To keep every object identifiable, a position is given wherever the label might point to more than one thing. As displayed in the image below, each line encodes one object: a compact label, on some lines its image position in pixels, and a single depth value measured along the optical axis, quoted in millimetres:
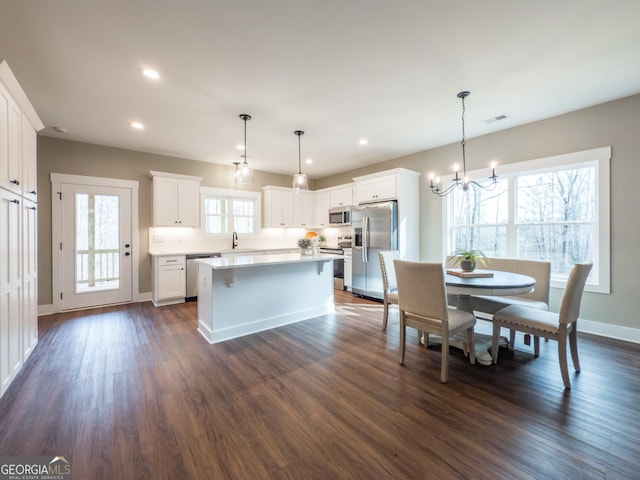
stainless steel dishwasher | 5000
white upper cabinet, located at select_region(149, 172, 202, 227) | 4988
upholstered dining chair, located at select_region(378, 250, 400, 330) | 3467
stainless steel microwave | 6008
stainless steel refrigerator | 4897
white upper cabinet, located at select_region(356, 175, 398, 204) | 4945
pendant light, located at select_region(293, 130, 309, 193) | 3529
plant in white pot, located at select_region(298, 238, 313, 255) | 3939
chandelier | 4293
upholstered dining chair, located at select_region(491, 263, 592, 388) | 2191
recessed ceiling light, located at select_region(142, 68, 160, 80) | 2543
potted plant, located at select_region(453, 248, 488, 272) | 2956
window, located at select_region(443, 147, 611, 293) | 3326
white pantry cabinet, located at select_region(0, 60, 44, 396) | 2100
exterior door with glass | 4402
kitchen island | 3164
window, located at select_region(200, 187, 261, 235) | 5798
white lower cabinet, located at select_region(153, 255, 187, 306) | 4695
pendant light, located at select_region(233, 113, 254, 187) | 3387
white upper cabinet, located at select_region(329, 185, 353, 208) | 6106
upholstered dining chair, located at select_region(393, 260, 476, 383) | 2303
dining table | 2338
